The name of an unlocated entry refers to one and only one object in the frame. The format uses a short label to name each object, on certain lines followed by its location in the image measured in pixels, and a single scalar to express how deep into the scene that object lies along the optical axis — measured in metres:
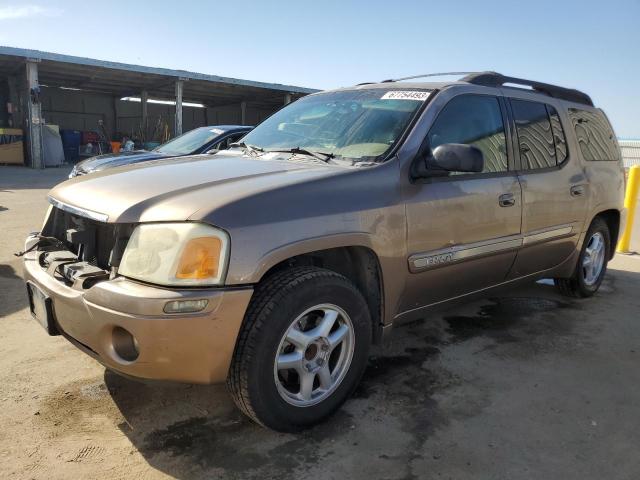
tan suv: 2.19
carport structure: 18.81
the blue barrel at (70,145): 23.06
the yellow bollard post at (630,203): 6.96
